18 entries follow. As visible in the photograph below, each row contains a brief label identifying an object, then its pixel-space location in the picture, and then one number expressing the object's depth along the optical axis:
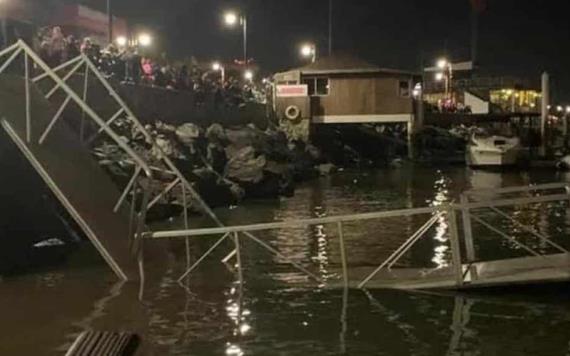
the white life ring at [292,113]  63.50
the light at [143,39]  56.47
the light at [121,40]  58.91
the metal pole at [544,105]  72.75
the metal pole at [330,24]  93.70
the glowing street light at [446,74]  106.89
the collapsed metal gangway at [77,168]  17.80
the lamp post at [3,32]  26.48
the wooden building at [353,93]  63.62
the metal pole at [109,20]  44.84
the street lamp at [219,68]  62.64
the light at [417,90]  68.56
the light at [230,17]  58.19
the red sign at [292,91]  63.97
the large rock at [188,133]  39.22
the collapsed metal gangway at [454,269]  16.33
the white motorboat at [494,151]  64.94
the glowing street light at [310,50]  83.24
